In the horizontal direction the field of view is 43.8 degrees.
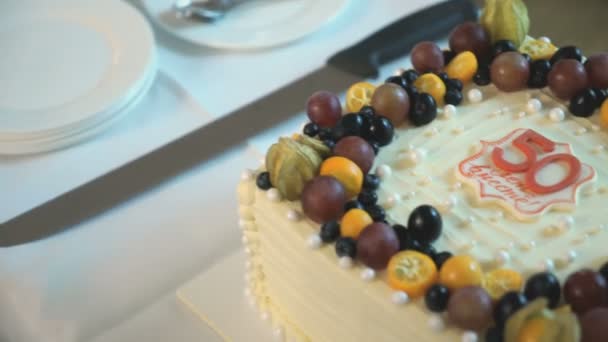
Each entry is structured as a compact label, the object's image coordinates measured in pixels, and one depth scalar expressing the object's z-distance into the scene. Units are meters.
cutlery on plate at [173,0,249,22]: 1.23
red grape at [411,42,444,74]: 0.93
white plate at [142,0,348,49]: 1.21
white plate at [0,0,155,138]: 1.06
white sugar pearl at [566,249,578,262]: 0.74
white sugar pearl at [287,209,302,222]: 0.78
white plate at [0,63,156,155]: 1.05
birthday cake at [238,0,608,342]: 0.70
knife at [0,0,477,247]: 0.98
